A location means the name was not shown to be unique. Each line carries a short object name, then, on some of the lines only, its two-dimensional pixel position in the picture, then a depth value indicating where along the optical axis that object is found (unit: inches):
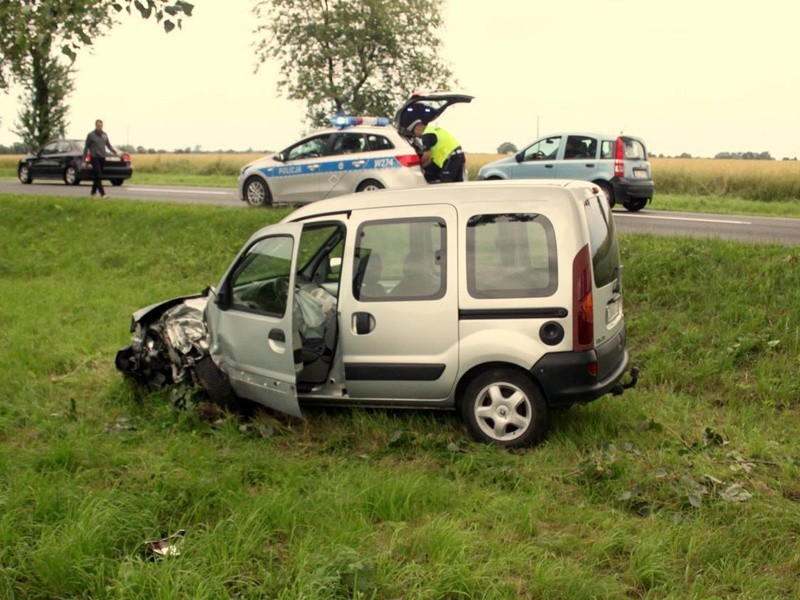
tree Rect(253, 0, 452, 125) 1353.3
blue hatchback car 669.3
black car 997.2
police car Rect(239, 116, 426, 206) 577.0
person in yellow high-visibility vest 561.9
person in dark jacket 733.3
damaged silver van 236.1
